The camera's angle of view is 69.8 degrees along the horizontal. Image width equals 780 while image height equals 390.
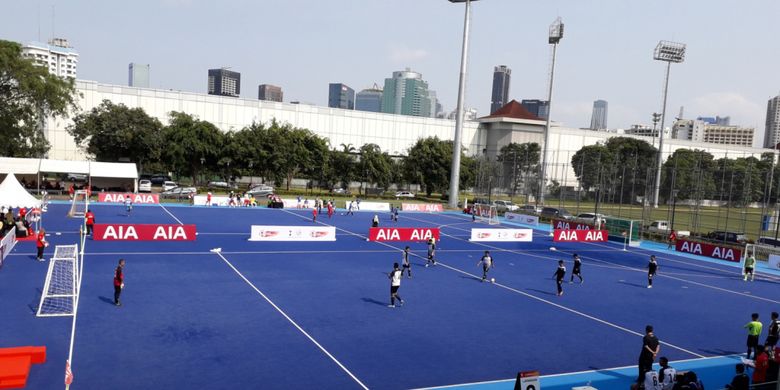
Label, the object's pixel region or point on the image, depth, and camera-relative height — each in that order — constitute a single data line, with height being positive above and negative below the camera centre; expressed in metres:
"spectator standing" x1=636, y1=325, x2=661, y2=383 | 14.25 -4.26
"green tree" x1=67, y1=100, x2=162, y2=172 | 76.62 +2.22
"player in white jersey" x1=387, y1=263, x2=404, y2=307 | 20.91 -4.18
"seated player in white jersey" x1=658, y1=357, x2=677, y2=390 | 12.84 -4.43
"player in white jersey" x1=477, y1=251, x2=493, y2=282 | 27.17 -4.33
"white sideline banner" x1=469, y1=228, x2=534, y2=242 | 43.41 -4.77
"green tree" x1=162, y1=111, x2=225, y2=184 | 76.19 +1.35
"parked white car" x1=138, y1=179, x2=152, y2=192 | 70.56 -4.35
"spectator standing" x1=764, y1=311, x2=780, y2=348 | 16.58 -4.28
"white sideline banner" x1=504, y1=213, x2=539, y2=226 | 58.71 -4.64
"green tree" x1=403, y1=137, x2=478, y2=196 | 90.75 +0.59
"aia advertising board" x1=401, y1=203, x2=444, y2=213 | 67.92 -4.71
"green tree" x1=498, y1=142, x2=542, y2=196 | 72.69 +0.20
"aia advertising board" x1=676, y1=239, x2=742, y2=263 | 40.53 -4.73
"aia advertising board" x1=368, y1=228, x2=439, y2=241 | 40.05 -4.81
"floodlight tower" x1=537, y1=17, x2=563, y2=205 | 75.44 +19.53
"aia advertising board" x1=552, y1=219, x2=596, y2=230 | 52.34 -4.47
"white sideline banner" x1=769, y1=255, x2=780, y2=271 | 37.78 -4.78
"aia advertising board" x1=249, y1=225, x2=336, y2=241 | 36.84 -4.82
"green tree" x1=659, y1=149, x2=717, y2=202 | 56.56 +0.33
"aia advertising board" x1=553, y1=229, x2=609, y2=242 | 45.94 -4.71
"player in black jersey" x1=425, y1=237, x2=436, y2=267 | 31.36 -4.40
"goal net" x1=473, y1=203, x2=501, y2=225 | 60.19 -4.64
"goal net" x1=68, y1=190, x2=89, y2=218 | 44.22 -5.25
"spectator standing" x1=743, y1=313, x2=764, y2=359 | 16.89 -4.27
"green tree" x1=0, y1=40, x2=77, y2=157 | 54.95 +5.17
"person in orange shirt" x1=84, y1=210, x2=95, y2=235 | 33.50 -4.27
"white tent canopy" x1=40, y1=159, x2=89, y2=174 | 58.91 -2.15
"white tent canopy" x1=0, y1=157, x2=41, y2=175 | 57.62 -2.27
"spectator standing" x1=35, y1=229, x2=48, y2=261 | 26.13 -4.55
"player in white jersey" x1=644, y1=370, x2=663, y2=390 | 12.73 -4.52
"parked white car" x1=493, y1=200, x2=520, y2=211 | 70.81 -4.03
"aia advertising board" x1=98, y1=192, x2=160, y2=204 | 56.94 -4.89
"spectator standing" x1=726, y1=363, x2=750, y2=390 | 12.38 -4.27
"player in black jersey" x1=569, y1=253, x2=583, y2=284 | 27.65 -4.37
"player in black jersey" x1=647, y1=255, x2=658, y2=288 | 28.16 -4.34
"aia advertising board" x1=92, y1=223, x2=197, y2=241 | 32.84 -4.89
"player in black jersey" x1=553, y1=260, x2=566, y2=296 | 24.70 -4.20
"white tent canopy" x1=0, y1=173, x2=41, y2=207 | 35.08 -3.30
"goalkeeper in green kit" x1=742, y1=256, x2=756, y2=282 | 32.03 -4.35
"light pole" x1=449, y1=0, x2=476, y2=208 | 74.38 +1.89
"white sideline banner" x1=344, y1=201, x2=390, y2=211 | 64.62 -4.72
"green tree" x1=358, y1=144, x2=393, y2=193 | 89.81 -0.14
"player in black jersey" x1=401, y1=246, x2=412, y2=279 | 26.23 -4.63
